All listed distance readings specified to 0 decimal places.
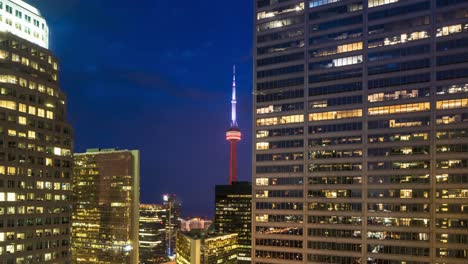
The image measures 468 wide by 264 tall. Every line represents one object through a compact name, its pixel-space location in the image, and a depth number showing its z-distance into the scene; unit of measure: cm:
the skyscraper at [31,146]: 11750
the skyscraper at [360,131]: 13012
